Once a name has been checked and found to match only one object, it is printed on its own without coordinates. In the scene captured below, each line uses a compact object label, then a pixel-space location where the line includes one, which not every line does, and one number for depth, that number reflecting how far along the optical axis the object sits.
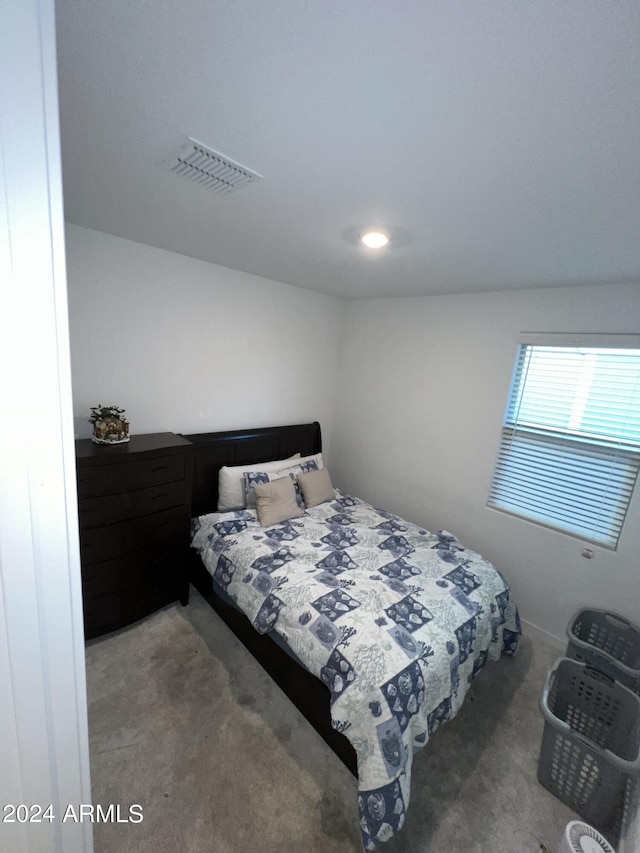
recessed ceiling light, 1.65
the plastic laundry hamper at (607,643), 1.82
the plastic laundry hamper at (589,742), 1.38
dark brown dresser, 1.90
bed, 1.35
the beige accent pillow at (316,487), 2.87
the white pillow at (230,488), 2.67
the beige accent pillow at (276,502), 2.52
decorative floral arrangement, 2.10
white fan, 1.06
